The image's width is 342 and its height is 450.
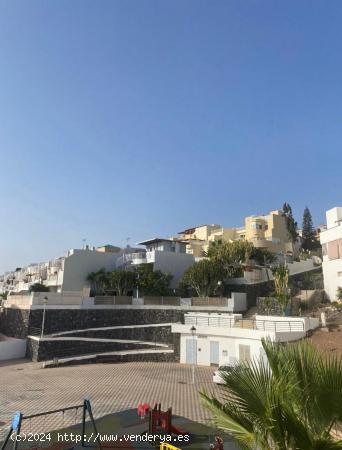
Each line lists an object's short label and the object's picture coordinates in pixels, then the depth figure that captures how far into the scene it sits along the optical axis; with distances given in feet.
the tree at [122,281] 136.67
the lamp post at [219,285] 127.18
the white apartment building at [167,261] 150.71
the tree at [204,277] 125.39
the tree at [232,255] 141.69
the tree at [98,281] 151.35
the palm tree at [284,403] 11.88
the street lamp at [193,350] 85.91
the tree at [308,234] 220.84
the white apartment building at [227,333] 73.00
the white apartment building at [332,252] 102.22
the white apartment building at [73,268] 155.23
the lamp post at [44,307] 97.58
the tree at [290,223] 213.66
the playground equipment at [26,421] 20.99
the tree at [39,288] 163.94
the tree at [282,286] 91.38
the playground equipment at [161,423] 35.29
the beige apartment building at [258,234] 198.79
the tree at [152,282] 133.80
